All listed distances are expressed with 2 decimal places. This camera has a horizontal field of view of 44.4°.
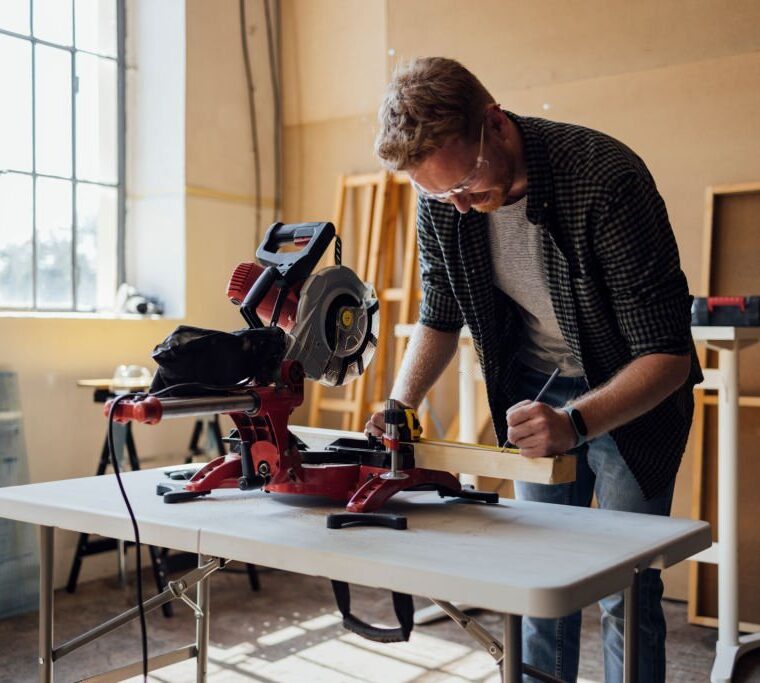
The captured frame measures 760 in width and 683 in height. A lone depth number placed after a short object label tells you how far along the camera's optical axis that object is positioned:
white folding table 1.09
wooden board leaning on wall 3.14
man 1.39
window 3.62
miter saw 1.33
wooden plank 1.33
